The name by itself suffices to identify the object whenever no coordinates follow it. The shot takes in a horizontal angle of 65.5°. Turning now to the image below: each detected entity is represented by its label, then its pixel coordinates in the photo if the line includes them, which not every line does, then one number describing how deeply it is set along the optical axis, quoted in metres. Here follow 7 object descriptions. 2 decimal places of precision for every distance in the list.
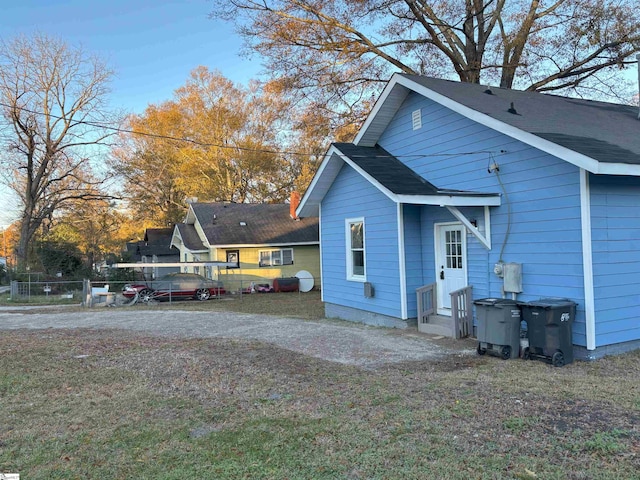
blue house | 7.09
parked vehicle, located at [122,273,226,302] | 20.11
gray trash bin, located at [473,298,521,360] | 7.04
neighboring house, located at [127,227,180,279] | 35.22
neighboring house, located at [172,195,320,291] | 25.12
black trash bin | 6.75
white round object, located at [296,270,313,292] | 24.79
